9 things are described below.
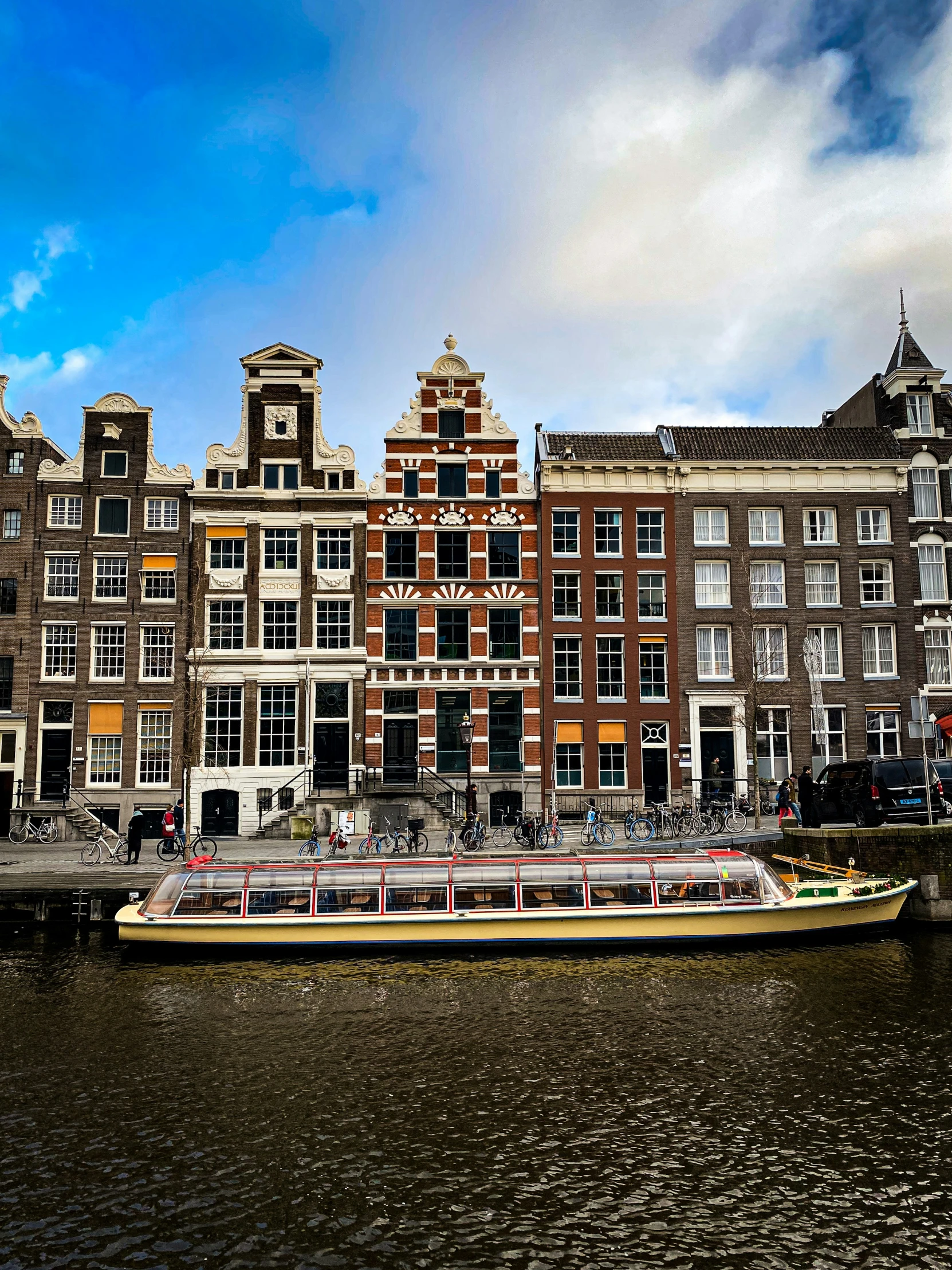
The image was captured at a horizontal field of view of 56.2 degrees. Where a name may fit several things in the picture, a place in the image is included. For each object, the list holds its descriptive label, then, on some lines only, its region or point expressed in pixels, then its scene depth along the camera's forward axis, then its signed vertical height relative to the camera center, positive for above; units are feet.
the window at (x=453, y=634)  133.80 +19.31
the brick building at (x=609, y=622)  134.00 +21.12
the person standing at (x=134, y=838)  100.53 -7.81
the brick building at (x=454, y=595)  131.34 +25.13
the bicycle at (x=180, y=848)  101.55 -9.12
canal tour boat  73.92 -11.67
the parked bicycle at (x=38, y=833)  120.88 -8.43
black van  92.12 -3.52
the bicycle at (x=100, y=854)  101.04 -9.60
